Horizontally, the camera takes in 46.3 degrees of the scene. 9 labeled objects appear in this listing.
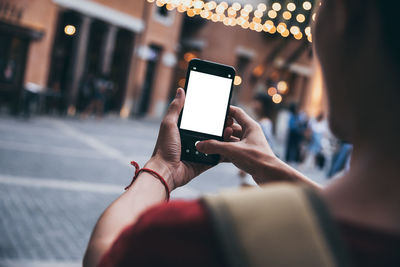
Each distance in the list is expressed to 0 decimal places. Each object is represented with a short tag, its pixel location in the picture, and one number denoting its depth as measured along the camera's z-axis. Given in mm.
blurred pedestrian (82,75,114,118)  16744
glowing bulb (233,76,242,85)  24922
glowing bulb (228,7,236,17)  15344
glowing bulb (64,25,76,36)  17005
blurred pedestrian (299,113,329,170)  13922
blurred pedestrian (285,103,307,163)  14505
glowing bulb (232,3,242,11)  15517
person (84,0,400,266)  659
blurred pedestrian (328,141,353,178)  5956
